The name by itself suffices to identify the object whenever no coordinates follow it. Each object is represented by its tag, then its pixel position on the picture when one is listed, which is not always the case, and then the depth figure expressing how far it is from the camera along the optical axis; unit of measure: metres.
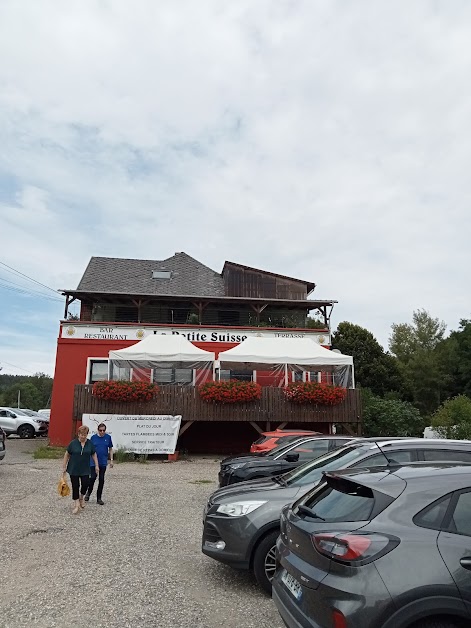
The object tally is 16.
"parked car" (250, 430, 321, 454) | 13.26
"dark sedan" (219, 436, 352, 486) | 8.81
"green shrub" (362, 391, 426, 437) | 23.66
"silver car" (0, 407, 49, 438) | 28.08
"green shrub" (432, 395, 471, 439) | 18.06
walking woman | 9.59
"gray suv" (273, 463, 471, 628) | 3.00
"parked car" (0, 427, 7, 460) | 13.79
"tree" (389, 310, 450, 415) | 40.41
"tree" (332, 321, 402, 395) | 39.47
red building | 22.72
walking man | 10.30
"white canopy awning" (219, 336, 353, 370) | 20.11
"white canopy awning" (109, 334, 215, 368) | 19.92
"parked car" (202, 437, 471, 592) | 5.44
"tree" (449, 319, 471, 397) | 40.41
